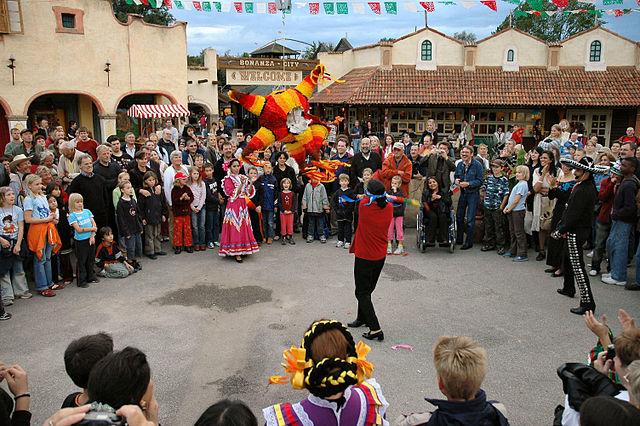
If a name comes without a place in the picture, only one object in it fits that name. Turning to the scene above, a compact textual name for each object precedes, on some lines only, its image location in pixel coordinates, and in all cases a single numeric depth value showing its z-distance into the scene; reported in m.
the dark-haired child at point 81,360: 2.86
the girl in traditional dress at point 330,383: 2.82
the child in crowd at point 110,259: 8.11
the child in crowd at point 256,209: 9.83
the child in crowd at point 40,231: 7.21
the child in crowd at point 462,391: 2.53
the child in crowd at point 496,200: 9.44
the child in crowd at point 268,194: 10.02
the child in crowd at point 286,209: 10.16
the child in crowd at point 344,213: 9.84
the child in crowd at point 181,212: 9.41
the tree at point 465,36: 67.69
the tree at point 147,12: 38.41
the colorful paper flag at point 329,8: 12.30
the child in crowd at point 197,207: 9.59
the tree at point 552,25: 46.69
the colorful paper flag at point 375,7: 12.20
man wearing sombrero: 6.57
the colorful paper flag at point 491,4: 11.47
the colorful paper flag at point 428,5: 11.89
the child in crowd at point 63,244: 7.81
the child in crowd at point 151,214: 9.05
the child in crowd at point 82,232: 7.63
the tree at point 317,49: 50.38
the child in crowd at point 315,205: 10.27
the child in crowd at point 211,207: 9.82
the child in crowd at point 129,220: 8.48
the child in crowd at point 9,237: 6.86
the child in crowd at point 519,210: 9.02
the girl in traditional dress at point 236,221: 8.97
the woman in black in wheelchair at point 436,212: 9.52
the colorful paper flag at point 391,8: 12.10
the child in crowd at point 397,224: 9.42
